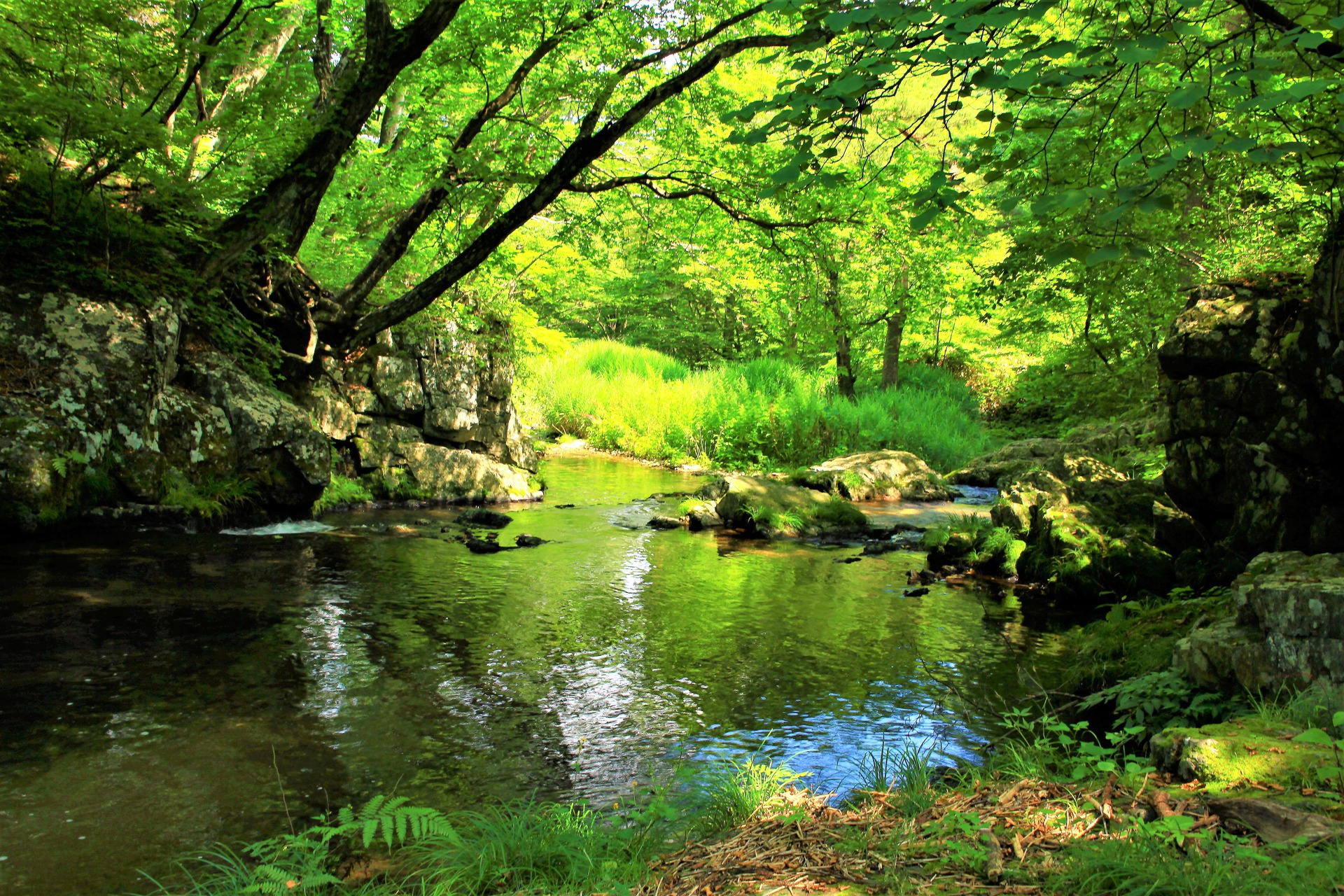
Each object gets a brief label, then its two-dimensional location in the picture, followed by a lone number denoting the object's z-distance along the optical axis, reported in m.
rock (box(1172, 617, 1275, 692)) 3.62
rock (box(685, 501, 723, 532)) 11.41
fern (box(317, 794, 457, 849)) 2.57
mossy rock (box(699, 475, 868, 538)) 11.27
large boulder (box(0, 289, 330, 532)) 7.28
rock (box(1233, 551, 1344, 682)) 3.43
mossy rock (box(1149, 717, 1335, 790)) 2.65
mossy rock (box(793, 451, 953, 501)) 14.03
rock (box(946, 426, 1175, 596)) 7.13
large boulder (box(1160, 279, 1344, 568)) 5.01
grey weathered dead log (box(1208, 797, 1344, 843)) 2.19
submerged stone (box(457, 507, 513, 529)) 10.60
